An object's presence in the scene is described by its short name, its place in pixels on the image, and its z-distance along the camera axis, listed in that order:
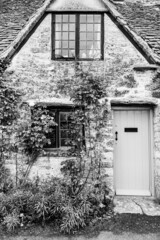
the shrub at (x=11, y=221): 4.31
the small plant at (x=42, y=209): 4.45
